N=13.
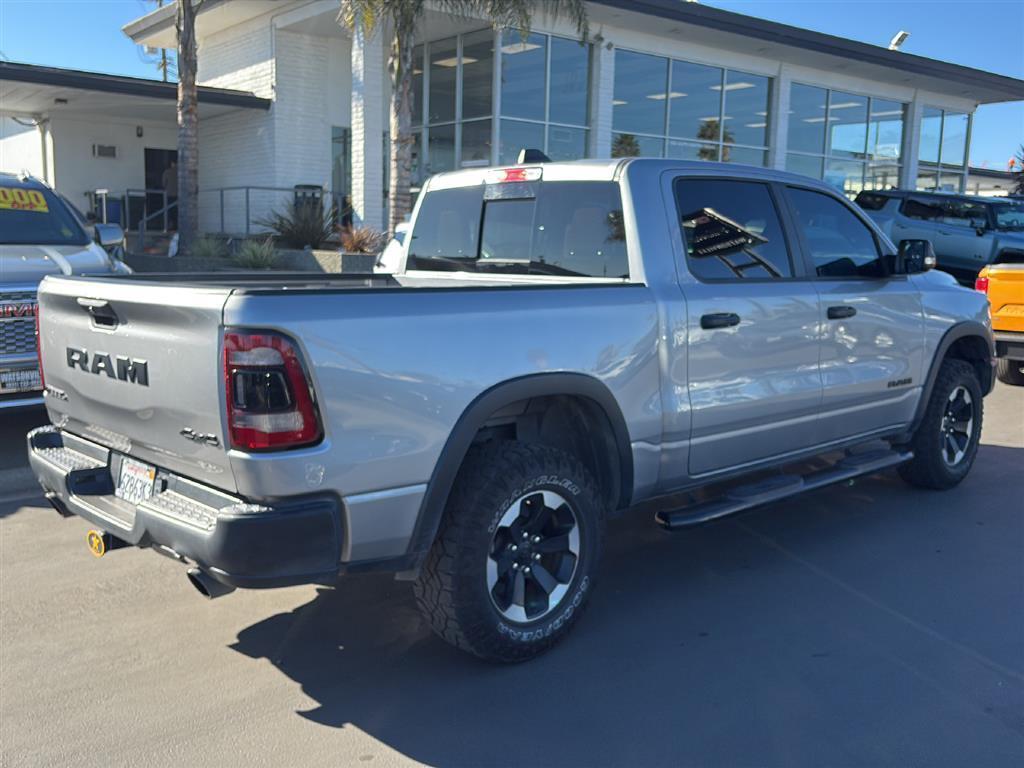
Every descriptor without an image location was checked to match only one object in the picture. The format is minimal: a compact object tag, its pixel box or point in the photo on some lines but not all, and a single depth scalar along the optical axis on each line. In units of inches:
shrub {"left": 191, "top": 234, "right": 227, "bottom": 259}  613.1
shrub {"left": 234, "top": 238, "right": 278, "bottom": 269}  577.9
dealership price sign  303.7
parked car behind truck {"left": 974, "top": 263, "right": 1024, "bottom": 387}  381.7
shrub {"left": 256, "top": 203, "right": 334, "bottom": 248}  657.0
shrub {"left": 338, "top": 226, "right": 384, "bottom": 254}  611.8
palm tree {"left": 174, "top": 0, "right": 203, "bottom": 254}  621.8
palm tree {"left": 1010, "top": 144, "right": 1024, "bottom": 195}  1373.6
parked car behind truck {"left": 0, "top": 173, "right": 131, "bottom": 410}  249.4
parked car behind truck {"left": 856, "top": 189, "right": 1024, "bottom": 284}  606.5
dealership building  714.8
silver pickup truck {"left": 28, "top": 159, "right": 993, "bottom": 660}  117.7
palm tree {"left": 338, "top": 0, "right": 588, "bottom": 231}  521.0
